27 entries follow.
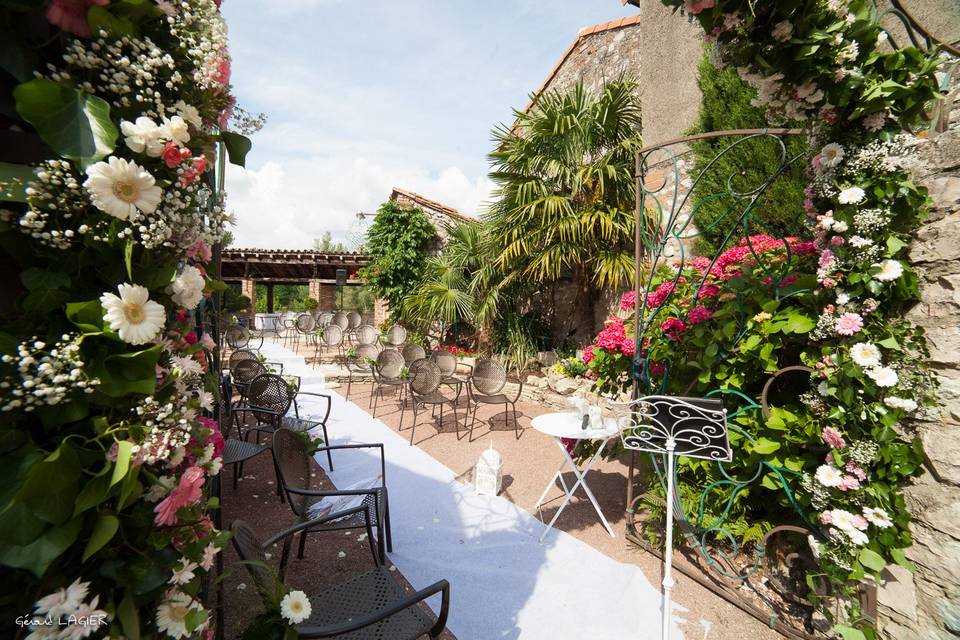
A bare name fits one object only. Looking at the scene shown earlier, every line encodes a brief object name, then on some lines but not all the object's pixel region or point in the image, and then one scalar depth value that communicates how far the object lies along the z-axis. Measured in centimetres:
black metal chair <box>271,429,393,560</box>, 221
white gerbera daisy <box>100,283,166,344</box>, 73
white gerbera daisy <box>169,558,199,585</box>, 85
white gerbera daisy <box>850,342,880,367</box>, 161
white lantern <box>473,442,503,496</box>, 343
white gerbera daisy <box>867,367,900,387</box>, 157
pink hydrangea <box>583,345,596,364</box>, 309
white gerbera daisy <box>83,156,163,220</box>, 73
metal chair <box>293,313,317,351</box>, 986
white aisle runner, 209
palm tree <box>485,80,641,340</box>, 575
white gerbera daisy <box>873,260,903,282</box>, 158
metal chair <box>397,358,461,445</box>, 474
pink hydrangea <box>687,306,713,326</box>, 243
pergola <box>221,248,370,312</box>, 1330
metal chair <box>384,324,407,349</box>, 861
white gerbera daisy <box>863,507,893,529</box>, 161
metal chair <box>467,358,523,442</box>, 541
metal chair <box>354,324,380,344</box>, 876
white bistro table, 275
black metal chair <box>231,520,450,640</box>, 134
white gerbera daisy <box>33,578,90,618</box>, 67
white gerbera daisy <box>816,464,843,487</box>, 171
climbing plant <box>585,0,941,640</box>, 157
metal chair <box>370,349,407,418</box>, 568
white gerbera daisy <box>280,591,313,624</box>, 127
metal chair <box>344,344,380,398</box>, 675
